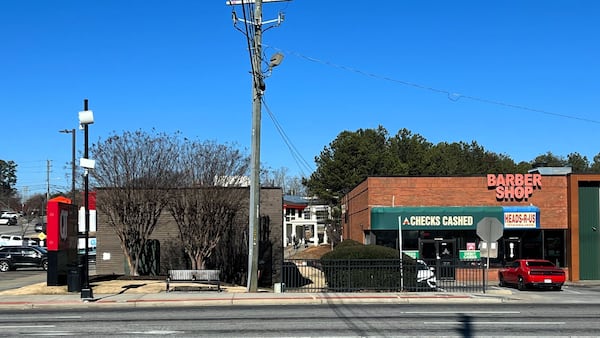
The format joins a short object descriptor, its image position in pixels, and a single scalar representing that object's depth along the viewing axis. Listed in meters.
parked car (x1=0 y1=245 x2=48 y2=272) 42.19
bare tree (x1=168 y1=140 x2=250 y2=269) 27.39
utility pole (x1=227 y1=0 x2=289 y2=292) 22.17
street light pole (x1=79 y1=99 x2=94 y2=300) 19.81
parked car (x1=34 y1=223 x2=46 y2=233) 85.70
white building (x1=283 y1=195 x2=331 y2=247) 92.25
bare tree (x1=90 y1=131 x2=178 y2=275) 27.98
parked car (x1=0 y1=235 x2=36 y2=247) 65.44
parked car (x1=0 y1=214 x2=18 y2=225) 114.66
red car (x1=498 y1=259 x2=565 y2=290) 28.41
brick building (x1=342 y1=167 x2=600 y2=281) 37.28
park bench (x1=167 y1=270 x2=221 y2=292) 22.92
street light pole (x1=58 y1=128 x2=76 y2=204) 34.25
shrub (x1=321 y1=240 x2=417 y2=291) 22.77
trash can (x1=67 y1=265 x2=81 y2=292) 22.55
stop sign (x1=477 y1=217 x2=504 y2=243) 22.58
